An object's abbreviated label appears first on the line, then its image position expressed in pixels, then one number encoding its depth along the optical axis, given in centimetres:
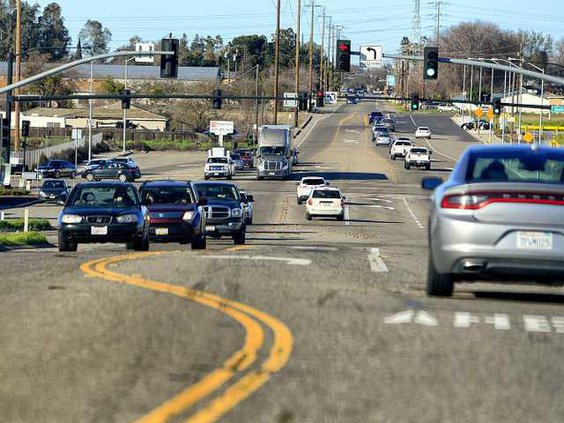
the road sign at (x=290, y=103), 12991
